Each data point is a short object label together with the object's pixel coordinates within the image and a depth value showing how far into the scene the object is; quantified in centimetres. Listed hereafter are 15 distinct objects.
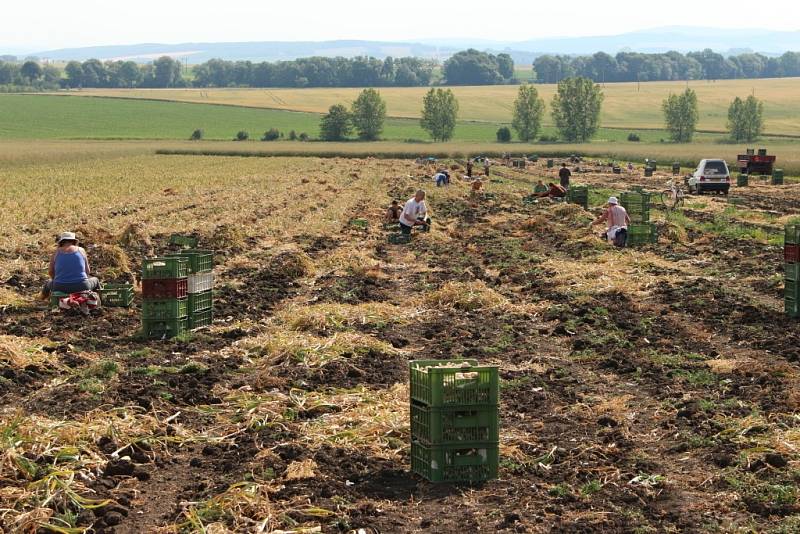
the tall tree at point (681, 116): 14288
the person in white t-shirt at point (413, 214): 2897
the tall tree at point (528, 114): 14838
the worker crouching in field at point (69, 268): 1722
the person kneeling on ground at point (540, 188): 4296
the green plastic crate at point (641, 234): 2636
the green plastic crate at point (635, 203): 2962
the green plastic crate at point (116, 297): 1780
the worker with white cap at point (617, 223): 2595
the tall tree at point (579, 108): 14850
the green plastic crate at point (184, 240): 2670
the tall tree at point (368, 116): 14225
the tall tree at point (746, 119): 13851
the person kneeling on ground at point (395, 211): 3218
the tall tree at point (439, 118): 14650
